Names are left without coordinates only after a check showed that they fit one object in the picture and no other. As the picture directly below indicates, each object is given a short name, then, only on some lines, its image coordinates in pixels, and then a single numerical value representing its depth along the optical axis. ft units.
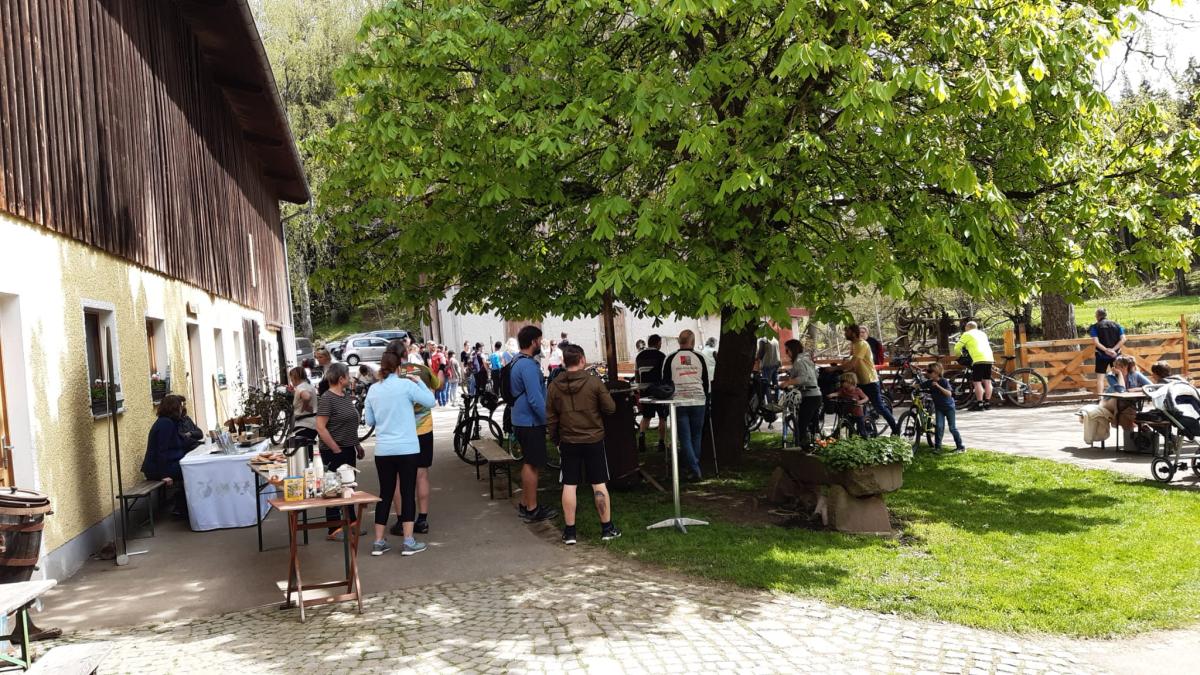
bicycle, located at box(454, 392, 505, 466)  51.24
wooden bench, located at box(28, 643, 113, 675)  16.56
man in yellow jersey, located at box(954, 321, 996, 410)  56.65
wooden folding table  23.97
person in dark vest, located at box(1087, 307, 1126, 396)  62.28
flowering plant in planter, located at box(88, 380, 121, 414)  31.73
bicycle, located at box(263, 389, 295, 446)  53.88
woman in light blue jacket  29.60
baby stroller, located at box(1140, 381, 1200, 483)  36.65
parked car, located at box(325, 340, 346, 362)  129.69
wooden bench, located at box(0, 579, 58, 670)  16.43
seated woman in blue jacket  35.32
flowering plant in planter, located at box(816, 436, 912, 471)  30.40
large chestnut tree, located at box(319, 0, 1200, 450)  29.14
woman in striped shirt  31.89
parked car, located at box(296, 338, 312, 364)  131.64
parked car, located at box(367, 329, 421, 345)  136.38
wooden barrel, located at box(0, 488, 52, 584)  20.02
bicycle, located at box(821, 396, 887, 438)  46.03
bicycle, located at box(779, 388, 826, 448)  49.93
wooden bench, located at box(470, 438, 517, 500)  39.69
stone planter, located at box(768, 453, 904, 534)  30.76
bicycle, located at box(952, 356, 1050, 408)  67.10
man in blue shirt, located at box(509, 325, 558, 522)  33.27
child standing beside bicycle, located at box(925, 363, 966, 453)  45.93
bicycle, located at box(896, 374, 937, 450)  49.19
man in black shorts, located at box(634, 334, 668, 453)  46.21
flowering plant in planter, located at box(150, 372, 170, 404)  40.11
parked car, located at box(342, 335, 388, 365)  131.87
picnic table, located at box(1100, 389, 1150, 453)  41.98
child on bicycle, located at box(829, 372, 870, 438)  46.57
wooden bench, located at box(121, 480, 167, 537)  31.51
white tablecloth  34.76
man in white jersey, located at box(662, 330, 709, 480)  40.01
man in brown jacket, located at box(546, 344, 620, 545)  30.50
